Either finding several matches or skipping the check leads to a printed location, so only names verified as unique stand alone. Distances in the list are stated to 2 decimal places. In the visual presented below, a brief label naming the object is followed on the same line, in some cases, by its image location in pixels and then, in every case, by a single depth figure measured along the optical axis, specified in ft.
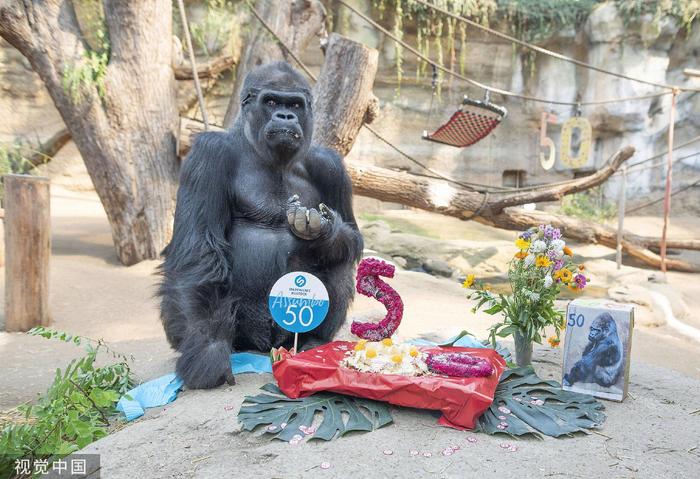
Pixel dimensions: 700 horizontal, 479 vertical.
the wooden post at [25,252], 15.42
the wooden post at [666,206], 25.99
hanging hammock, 22.27
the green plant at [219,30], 27.12
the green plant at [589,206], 42.63
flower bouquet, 9.94
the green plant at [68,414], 7.70
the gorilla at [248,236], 9.16
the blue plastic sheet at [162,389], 8.82
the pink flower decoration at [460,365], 7.86
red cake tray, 7.36
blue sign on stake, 9.12
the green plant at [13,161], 24.01
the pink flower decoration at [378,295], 9.57
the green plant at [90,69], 20.35
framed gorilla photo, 8.66
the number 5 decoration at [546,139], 24.77
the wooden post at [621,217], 29.95
